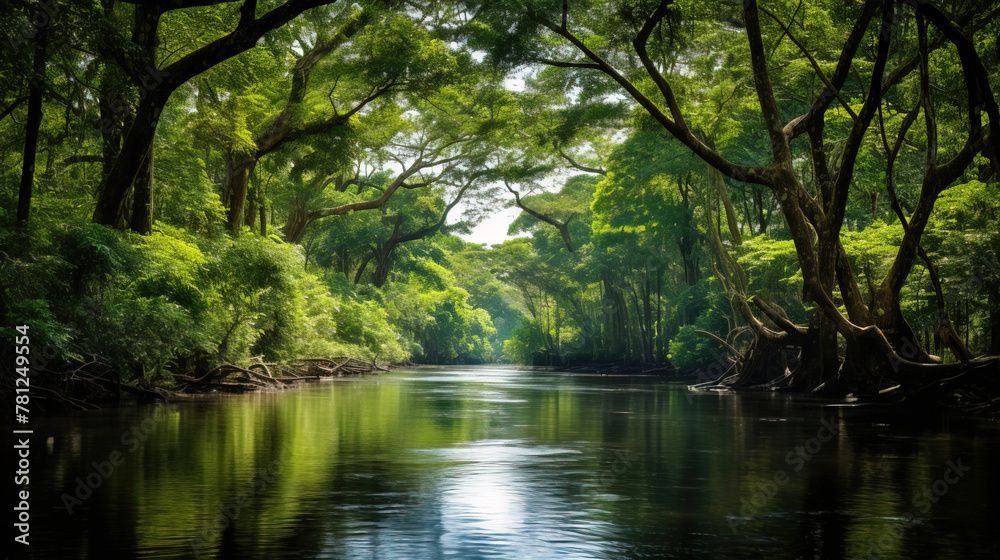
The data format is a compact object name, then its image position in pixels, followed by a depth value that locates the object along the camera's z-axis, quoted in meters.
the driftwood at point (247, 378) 18.92
